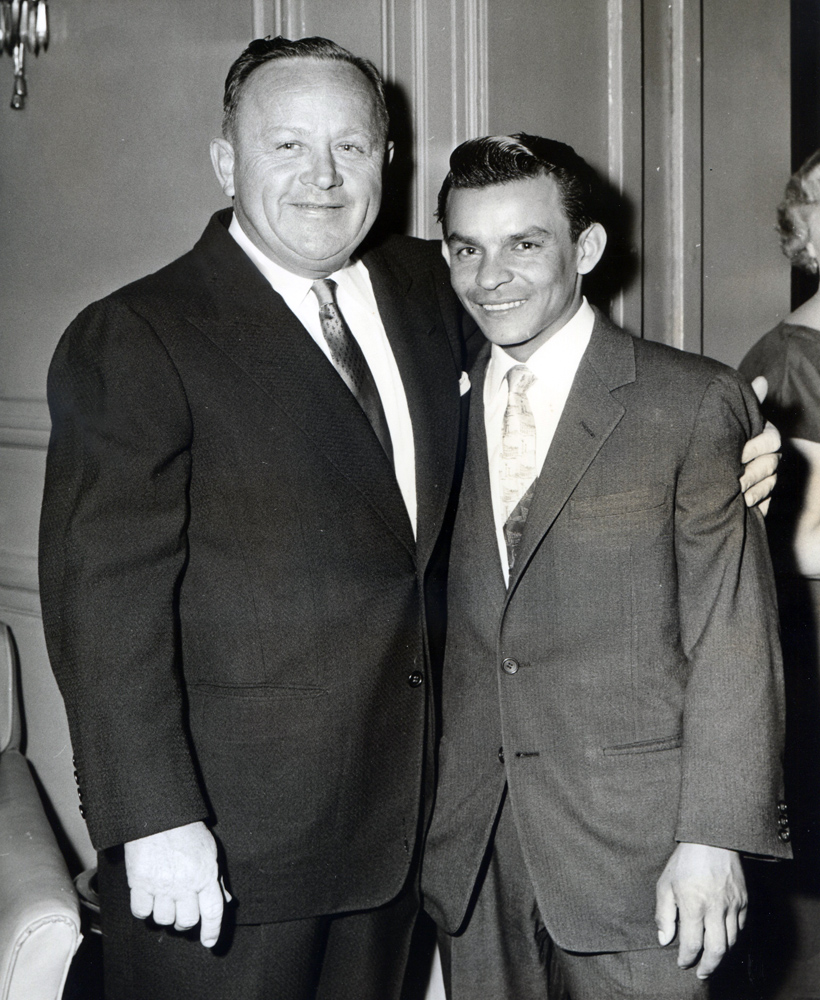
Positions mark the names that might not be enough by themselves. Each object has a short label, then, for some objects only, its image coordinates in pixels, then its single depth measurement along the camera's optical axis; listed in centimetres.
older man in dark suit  154
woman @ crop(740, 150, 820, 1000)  242
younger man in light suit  163
